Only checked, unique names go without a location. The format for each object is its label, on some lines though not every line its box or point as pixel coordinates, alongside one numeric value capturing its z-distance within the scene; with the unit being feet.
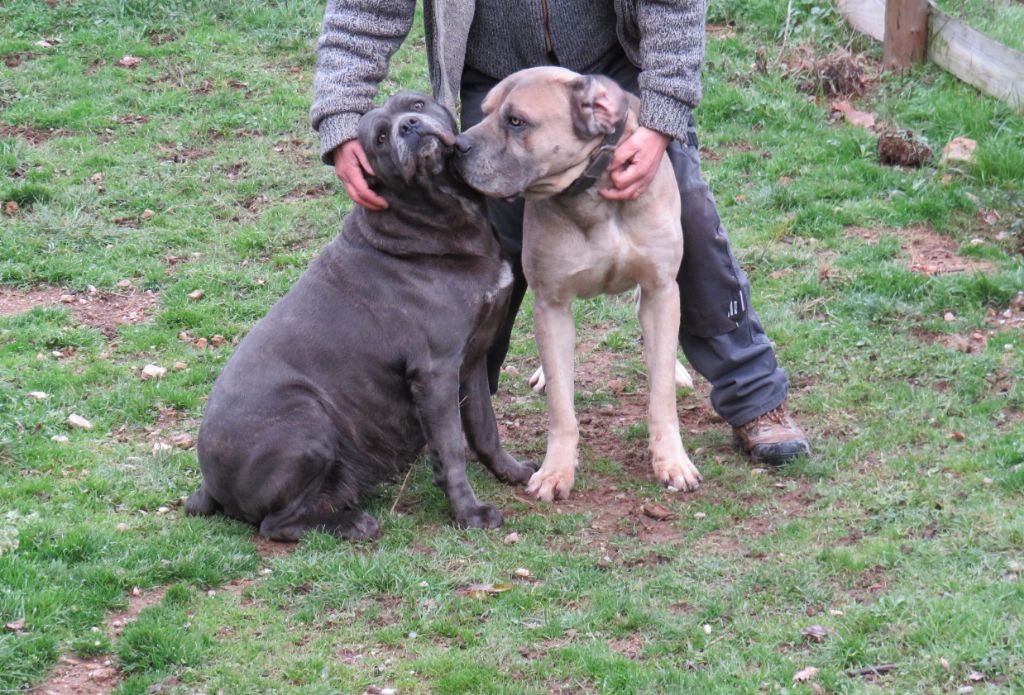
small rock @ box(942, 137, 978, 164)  48.39
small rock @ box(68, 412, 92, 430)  35.70
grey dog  28.76
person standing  29.27
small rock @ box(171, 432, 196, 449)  34.88
